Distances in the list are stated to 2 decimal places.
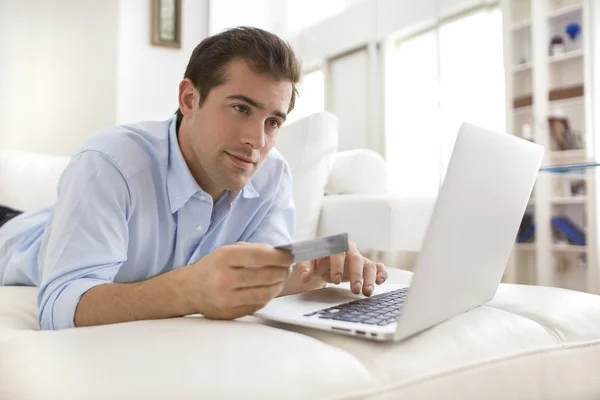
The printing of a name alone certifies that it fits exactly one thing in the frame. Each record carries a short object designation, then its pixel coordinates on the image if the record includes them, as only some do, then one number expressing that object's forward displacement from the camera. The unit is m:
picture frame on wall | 3.70
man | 0.76
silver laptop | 0.62
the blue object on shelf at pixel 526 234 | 4.45
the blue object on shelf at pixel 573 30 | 4.12
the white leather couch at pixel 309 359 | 0.54
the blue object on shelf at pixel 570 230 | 4.20
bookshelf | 4.06
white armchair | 1.94
